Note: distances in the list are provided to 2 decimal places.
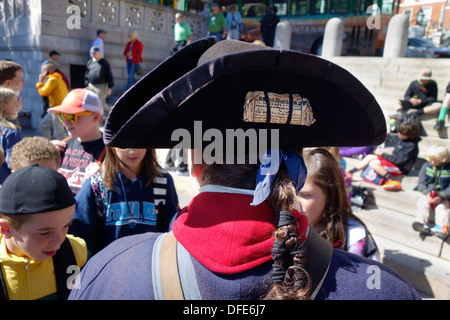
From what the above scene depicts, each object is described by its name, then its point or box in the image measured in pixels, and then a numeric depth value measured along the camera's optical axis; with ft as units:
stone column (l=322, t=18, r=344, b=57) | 38.65
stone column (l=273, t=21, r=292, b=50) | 41.52
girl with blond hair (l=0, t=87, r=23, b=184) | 10.09
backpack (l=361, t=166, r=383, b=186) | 19.55
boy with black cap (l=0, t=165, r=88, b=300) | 5.52
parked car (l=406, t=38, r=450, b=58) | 54.80
